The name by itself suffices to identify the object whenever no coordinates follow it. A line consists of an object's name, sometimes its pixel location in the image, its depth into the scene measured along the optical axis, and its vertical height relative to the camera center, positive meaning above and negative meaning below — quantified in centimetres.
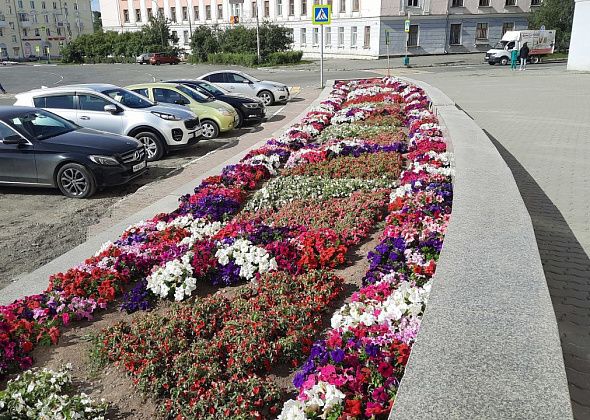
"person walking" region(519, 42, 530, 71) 3669 -96
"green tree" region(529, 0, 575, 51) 4719 +197
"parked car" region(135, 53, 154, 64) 6469 -121
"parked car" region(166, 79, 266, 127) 1662 -171
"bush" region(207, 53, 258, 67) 5212 -125
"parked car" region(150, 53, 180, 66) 6344 -135
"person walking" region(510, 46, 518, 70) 3740 -117
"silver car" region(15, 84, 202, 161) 1193 -144
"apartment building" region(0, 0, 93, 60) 10925 +497
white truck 4150 -37
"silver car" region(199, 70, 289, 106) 2119 -155
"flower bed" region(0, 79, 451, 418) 327 -198
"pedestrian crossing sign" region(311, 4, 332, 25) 2258 +124
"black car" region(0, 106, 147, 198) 889 -179
